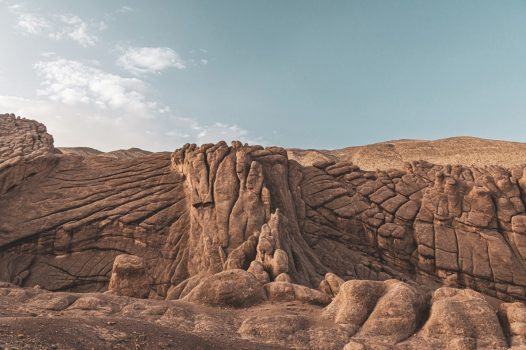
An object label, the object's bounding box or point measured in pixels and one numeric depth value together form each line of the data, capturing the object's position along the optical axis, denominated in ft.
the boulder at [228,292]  66.39
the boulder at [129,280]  81.97
